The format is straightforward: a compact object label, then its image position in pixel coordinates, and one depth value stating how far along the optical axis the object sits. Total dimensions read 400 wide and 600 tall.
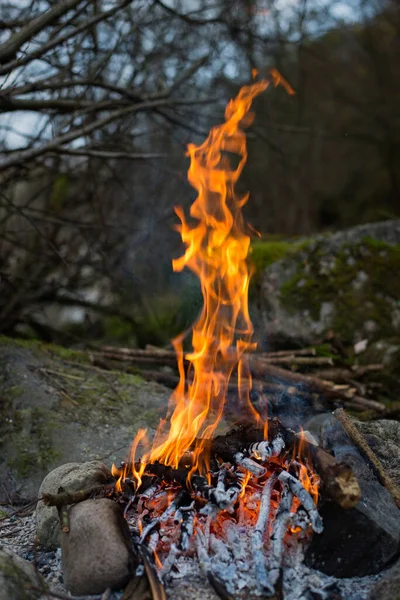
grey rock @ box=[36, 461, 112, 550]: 2.79
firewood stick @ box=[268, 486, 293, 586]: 2.31
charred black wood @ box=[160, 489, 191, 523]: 2.63
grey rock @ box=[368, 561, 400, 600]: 2.20
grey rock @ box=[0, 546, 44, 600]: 2.20
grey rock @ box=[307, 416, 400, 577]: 2.40
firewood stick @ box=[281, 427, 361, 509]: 2.33
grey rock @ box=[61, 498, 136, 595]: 2.32
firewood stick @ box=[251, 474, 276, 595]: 2.26
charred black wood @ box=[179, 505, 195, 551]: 2.48
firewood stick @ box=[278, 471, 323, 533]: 2.39
